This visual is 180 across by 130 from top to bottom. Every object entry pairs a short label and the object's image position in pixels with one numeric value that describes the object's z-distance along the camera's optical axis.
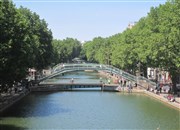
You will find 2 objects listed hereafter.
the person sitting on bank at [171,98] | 52.15
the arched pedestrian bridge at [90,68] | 76.04
